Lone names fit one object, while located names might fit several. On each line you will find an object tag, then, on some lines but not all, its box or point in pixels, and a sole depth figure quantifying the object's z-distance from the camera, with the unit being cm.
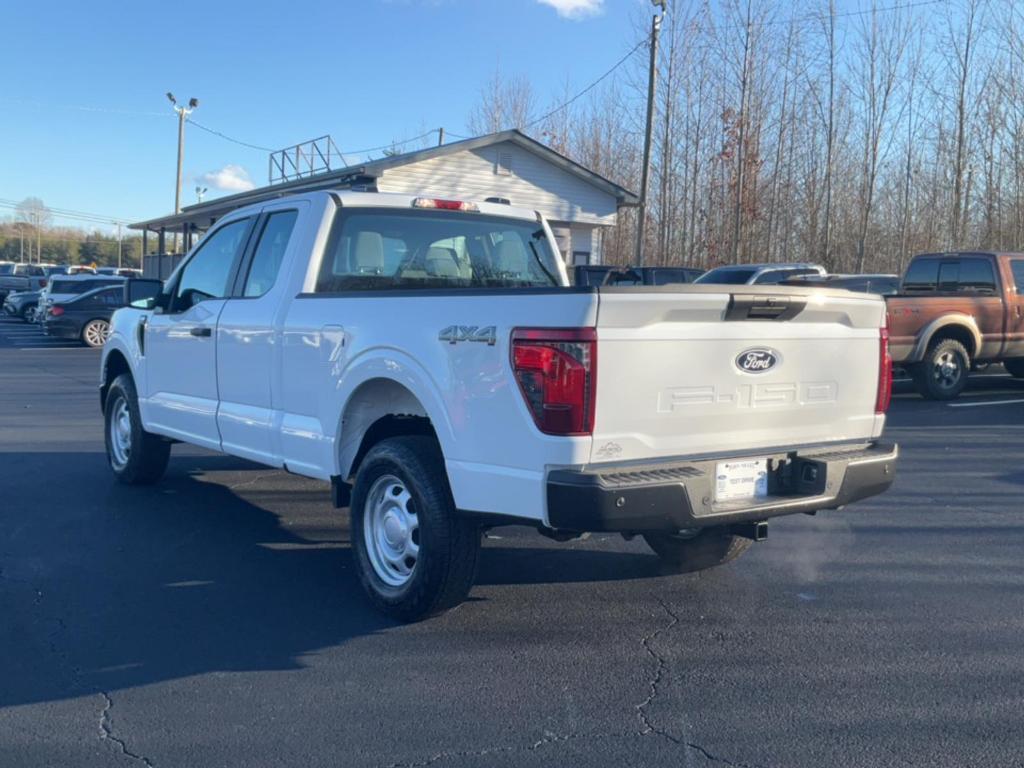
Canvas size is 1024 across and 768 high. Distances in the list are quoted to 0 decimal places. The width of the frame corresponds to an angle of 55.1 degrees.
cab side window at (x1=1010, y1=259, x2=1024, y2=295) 1380
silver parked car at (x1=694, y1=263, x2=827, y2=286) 1720
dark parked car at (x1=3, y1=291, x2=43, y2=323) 3278
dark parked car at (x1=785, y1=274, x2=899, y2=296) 1620
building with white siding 2469
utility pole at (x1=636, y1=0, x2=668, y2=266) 2206
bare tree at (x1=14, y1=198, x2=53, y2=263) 11406
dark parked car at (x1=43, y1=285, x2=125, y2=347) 2389
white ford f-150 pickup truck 387
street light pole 4209
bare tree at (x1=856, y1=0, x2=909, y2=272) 3073
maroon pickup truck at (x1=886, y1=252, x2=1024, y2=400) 1298
